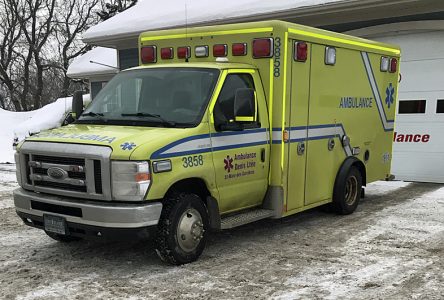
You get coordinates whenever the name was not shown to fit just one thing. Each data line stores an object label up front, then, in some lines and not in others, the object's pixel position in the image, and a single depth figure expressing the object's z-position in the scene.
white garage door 10.30
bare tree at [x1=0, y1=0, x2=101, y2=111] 35.94
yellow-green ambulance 4.79
